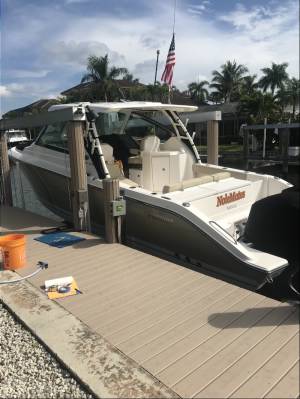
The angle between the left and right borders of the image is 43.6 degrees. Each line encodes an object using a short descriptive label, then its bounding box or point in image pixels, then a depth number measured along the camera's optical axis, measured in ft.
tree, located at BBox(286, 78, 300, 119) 128.98
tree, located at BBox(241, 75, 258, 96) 155.43
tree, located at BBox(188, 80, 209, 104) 170.60
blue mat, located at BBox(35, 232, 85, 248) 16.46
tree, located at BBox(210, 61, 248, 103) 159.53
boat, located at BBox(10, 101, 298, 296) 13.25
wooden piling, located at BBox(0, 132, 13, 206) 25.96
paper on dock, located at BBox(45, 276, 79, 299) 11.36
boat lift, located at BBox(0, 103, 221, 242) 16.29
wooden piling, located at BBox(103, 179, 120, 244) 16.11
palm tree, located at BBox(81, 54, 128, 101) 127.95
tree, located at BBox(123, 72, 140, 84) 152.90
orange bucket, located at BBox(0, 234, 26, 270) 13.43
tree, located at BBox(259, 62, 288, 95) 146.61
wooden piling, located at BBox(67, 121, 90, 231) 17.20
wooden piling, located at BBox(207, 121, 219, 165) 23.75
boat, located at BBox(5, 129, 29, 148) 91.47
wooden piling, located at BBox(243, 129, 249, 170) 57.14
